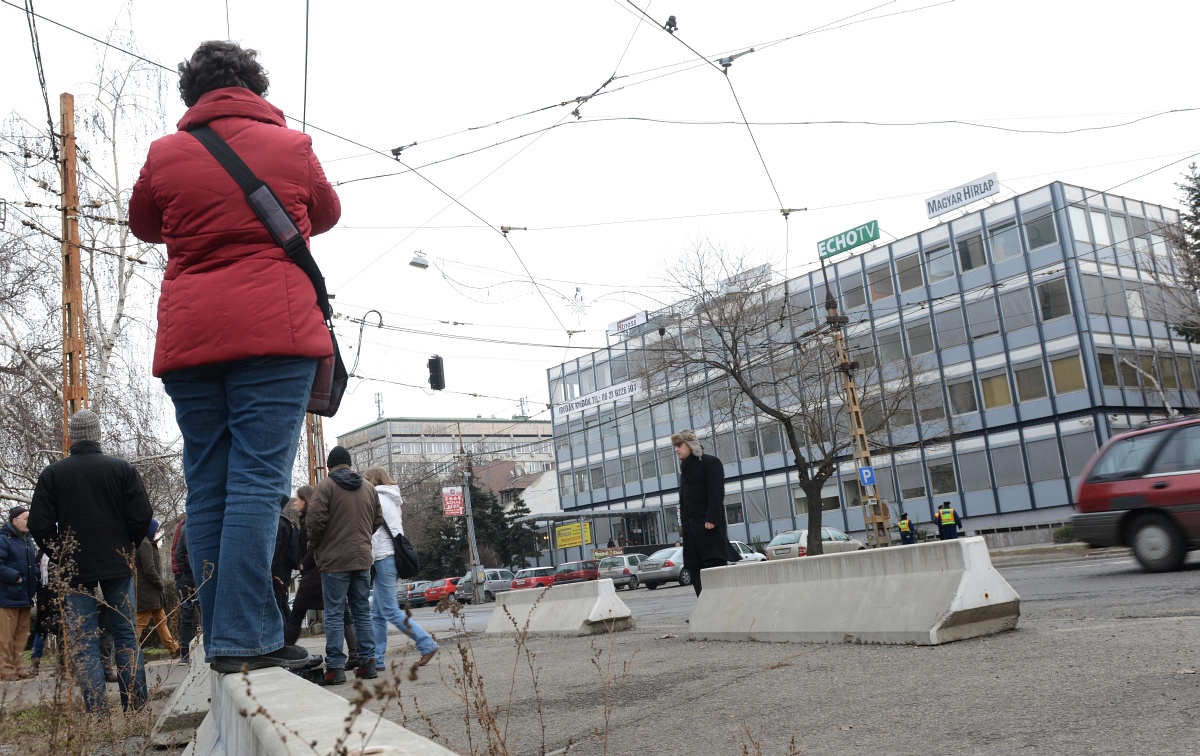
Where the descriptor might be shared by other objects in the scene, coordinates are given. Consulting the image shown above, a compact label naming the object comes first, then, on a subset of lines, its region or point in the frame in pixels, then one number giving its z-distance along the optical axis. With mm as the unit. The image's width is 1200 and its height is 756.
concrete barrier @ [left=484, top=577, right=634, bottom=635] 10172
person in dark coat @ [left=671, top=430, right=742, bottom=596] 8797
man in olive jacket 7438
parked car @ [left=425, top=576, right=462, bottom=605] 56138
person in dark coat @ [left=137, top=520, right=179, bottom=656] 8844
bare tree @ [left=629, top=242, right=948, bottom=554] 34812
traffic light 26281
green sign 39344
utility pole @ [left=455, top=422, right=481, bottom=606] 46656
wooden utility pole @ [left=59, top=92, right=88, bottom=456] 13383
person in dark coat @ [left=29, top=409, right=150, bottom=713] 5547
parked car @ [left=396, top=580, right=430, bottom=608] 56819
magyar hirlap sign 48031
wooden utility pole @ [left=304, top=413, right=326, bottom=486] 25797
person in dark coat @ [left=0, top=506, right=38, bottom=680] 10547
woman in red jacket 3133
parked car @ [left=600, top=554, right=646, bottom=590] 39844
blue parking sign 28859
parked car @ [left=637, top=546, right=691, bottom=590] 37156
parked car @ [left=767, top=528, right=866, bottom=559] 36125
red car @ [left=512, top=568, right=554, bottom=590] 41031
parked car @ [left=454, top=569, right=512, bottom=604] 53031
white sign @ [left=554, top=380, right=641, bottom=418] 48469
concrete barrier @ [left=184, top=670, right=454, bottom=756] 1783
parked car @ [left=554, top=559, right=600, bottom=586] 41906
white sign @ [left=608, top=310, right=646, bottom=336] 54281
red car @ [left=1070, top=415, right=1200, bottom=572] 11164
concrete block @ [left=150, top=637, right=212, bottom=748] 4305
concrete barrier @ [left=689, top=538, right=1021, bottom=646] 5715
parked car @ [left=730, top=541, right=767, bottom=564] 39875
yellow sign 58906
